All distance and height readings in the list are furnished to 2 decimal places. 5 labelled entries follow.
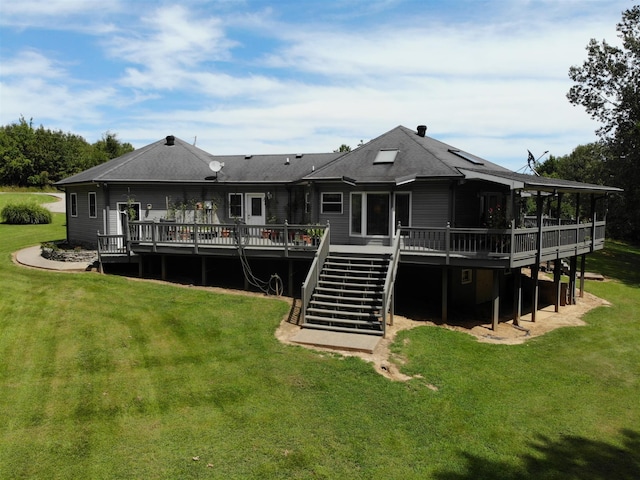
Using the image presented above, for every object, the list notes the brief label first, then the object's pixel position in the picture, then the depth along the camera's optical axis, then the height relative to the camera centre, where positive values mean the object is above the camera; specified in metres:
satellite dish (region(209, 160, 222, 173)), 21.19 +1.91
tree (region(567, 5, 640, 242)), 31.73 +7.72
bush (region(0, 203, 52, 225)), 32.72 -0.51
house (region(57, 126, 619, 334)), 14.30 -0.56
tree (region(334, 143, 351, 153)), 45.06 +5.95
